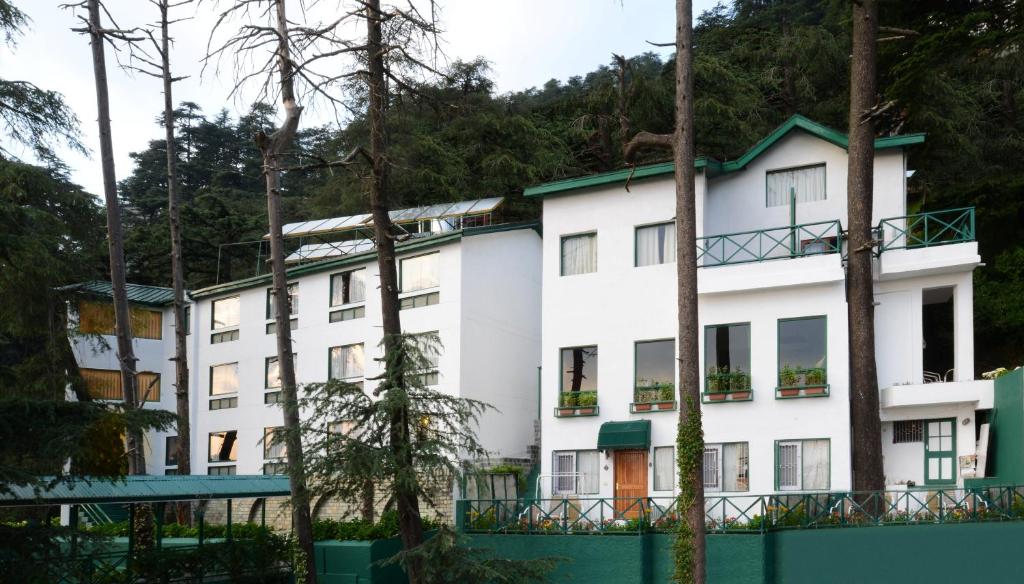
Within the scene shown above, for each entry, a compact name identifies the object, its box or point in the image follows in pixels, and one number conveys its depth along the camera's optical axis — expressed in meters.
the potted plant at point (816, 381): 25.69
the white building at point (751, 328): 25.69
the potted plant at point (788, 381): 26.02
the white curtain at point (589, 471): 28.25
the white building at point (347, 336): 31.52
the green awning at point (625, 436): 27.19
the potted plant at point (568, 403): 28.69
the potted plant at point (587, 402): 28.44
